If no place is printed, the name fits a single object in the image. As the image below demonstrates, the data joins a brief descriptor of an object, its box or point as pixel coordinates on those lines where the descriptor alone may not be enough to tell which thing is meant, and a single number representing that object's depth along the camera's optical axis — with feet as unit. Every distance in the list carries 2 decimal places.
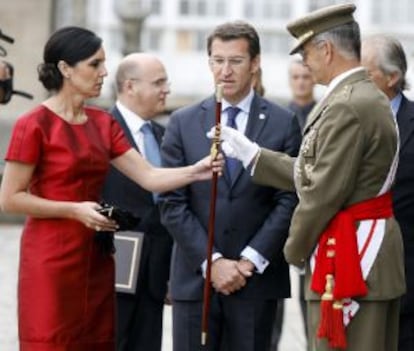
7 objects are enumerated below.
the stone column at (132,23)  131.34
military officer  40.32
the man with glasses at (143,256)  51.26
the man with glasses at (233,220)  46.24
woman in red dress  43.42
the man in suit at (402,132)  46.96
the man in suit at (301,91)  70.08
